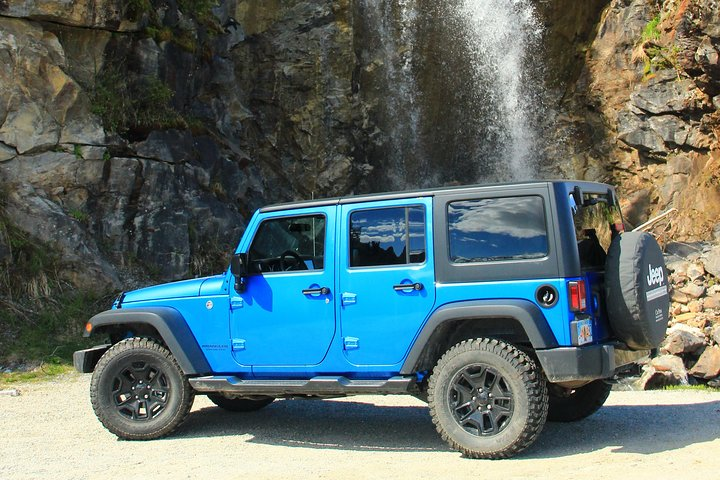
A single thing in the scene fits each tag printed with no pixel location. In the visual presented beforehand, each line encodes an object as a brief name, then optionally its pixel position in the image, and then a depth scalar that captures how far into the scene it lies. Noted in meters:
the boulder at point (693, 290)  13.31
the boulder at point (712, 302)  12.84
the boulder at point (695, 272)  13.79
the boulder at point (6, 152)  14.11
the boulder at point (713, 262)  13.66
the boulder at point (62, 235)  13.95
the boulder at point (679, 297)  13.35
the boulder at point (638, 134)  21.08
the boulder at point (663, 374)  9.59
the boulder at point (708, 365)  9.68
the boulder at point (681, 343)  10.43
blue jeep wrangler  6.02
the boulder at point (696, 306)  12.89
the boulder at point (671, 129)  20.25
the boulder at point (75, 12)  14.50
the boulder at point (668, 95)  19.87
